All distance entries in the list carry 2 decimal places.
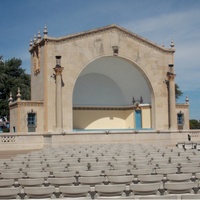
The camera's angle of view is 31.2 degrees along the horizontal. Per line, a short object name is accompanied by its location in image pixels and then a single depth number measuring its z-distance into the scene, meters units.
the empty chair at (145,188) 8.23
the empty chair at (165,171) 10.80
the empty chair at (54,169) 11.25
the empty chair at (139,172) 10.43
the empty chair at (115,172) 10.45
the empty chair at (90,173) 10.51
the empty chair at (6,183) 9.31
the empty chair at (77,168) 11.45
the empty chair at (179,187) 8.34
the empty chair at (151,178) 9.48
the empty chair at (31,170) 11.25
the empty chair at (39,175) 10.27
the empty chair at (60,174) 10.38
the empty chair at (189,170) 10.77
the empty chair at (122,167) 11.68
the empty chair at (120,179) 9.41
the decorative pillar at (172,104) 35.97
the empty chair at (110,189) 8.16
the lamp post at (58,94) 31.48
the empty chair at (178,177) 9.63
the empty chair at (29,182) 9.48
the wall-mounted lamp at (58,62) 31.56
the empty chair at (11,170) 11.21
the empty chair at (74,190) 8.04
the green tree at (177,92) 64.50
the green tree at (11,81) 50.62
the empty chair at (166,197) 6.94
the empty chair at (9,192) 8.02
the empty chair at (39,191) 8.05
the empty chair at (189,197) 7.04
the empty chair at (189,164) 11.89
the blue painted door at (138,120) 38.44
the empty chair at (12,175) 10.41
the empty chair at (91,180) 9.44
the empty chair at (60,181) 9.38
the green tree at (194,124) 67.87
